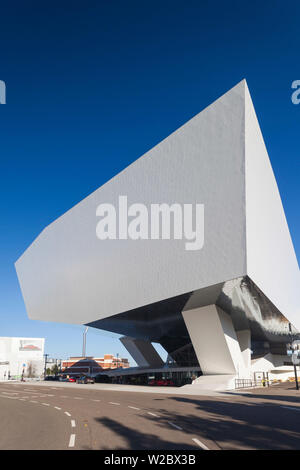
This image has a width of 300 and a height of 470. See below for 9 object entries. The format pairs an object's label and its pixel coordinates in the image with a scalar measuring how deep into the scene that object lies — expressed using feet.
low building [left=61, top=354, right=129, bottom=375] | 362.98
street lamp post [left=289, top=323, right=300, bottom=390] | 91.35
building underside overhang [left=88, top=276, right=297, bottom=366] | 94.43
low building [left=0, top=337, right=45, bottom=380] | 341.62
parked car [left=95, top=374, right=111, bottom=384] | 187.01
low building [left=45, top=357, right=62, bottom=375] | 395.65
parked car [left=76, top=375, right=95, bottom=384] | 148.25
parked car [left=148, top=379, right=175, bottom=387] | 142.92
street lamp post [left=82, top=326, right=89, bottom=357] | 293.84
